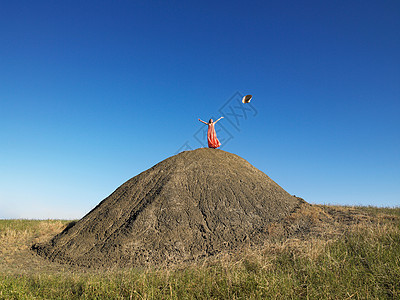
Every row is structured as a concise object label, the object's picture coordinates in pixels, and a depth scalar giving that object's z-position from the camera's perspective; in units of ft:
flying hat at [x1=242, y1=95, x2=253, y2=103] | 46.69
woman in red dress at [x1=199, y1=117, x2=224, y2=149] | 56.85
